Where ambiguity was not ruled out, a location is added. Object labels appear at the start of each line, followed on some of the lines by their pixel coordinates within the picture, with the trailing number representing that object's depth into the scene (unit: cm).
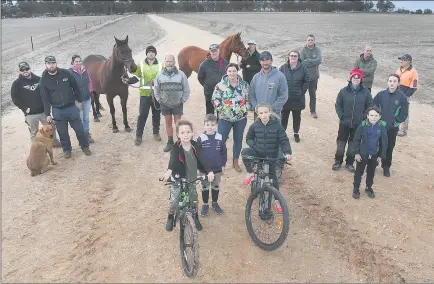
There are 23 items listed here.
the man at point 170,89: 704
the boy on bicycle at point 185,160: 440
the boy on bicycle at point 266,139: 493
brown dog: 674
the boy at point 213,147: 483
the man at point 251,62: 866
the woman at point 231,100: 616
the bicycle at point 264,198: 454
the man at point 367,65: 845
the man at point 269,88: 629
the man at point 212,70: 752
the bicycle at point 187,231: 417
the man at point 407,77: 797
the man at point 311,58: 919
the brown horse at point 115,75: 813
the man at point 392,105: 626
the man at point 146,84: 782
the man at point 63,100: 696
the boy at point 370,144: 561
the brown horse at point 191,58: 1188
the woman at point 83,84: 798
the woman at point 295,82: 727
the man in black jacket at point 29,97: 708
